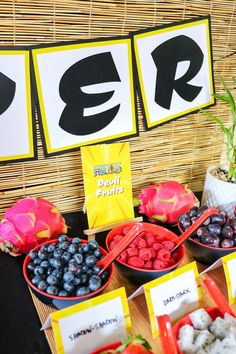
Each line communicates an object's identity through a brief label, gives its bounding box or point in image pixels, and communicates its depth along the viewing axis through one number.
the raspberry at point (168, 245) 0.90
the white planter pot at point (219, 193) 1.13
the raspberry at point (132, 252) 0.87
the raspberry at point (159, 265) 0.84
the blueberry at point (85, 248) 0.82
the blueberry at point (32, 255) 0.81
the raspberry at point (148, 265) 0.85
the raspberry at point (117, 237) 0.94
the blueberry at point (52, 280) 0.73
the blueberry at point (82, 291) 0.73
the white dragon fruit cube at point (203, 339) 0.70
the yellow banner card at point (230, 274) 0.88
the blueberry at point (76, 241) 0.84
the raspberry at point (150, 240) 0.92
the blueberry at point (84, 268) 0.77
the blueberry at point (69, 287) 0.73
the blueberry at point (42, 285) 0.73
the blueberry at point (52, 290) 0.72
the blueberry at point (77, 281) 0.74
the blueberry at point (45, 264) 0.77
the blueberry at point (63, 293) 0.72
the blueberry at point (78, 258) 0.78
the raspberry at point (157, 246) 0.90
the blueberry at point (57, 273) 0.74
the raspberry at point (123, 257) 0.86
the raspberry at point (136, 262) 0.85
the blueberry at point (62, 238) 0.85
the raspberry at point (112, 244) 0.91
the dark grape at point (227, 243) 0.93
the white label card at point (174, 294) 0.77
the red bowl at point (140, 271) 0.82
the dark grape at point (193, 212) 1.01
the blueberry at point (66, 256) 0.78
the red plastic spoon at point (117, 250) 0.79
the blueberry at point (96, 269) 0.77
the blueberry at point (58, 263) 0.76
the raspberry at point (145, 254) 0.86
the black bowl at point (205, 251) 0.93
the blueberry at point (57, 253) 0.79
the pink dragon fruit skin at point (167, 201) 1.10
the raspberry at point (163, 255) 0.86
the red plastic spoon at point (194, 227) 0.90
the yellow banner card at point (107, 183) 1.01
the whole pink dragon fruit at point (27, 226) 0.91
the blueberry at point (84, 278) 0.75
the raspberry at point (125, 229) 0.97
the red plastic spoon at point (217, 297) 0.78
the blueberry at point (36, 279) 0.74
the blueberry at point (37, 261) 0.79
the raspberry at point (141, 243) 0.90
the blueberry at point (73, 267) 0.74
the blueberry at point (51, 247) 0.82
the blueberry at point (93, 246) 0.83
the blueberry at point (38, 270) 0.76
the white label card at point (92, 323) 0.68
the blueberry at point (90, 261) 0.78
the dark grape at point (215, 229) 0.95
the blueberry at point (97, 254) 0.83
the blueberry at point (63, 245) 0.82
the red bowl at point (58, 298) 0.72
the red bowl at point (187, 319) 0.72
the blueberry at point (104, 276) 0.79
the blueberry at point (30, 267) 0.78
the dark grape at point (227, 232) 0.95
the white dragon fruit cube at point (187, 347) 0.69
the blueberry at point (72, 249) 0.80
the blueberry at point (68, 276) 0.73
